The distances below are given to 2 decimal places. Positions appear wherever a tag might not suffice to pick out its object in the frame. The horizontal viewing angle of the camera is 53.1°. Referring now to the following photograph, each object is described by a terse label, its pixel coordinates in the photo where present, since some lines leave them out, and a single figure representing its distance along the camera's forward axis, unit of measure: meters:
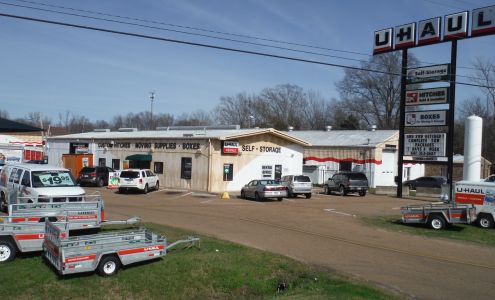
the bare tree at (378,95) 75.31
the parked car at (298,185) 33.44
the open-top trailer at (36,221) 12.42
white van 16.94
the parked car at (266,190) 30.55
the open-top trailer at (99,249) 10.99
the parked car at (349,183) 37.25
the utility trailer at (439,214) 19.53
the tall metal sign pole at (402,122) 36.62
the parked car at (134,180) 33.91
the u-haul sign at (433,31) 30.83
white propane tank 32.17
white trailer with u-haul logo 20.72
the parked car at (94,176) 39.16
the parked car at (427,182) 45.66
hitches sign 34.00
